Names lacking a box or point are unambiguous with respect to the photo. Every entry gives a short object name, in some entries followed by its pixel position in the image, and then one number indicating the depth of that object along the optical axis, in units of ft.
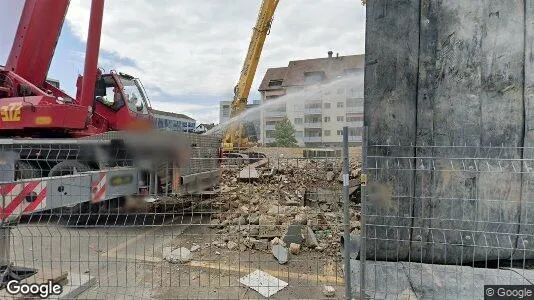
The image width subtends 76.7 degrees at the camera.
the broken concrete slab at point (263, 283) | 10.80
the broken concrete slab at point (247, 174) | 28.73
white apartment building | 159.43
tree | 147.95
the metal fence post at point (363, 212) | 8.87
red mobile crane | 20.47
